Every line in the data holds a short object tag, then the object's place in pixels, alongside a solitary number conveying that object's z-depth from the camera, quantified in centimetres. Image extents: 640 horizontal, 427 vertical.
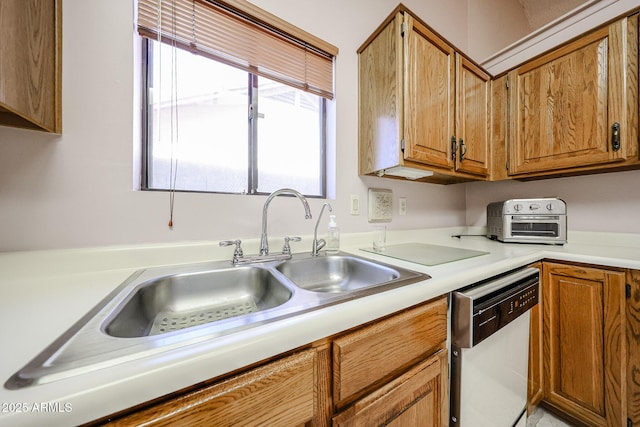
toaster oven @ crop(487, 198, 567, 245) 125
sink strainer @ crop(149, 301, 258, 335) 63
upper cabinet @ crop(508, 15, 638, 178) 105
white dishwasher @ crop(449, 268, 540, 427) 67
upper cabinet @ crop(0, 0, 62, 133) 50
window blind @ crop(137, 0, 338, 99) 85
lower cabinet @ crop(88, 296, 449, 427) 34
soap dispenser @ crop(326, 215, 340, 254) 107
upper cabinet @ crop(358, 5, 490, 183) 103
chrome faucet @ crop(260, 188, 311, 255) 91
